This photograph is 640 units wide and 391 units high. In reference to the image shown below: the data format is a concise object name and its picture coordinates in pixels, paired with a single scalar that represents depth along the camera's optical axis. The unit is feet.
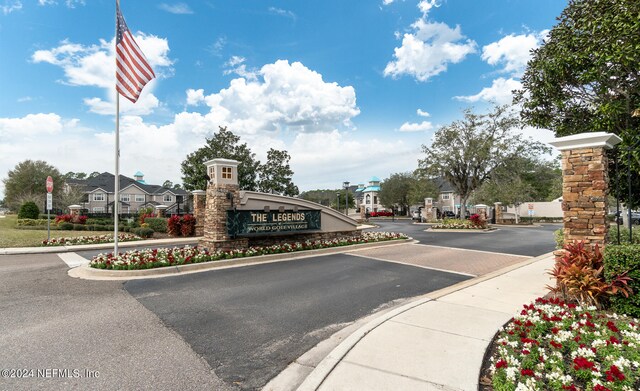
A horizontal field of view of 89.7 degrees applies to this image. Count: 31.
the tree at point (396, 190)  186.60
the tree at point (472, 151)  101.04
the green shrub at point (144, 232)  63.72
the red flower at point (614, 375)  9.68
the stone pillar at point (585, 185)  19.04
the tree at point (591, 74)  27.22
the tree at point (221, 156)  113.62
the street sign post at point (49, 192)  53.31
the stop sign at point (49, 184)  54.03
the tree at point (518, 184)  106.73
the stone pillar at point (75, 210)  83.82
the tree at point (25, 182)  157.38
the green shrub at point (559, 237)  32.88
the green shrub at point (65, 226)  73.82
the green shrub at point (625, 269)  16.35
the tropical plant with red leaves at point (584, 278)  16.82
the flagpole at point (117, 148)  34.01
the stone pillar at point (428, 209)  117.80
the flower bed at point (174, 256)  29.99
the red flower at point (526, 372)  10.02
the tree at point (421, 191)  167.12
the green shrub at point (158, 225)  70.08
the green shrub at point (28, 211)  86.43
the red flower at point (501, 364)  10.68
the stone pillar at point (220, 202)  36.37
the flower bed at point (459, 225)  83.05
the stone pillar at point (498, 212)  110.04
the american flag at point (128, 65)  32.15
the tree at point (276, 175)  132.46
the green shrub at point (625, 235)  28.09
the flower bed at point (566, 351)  10.01
